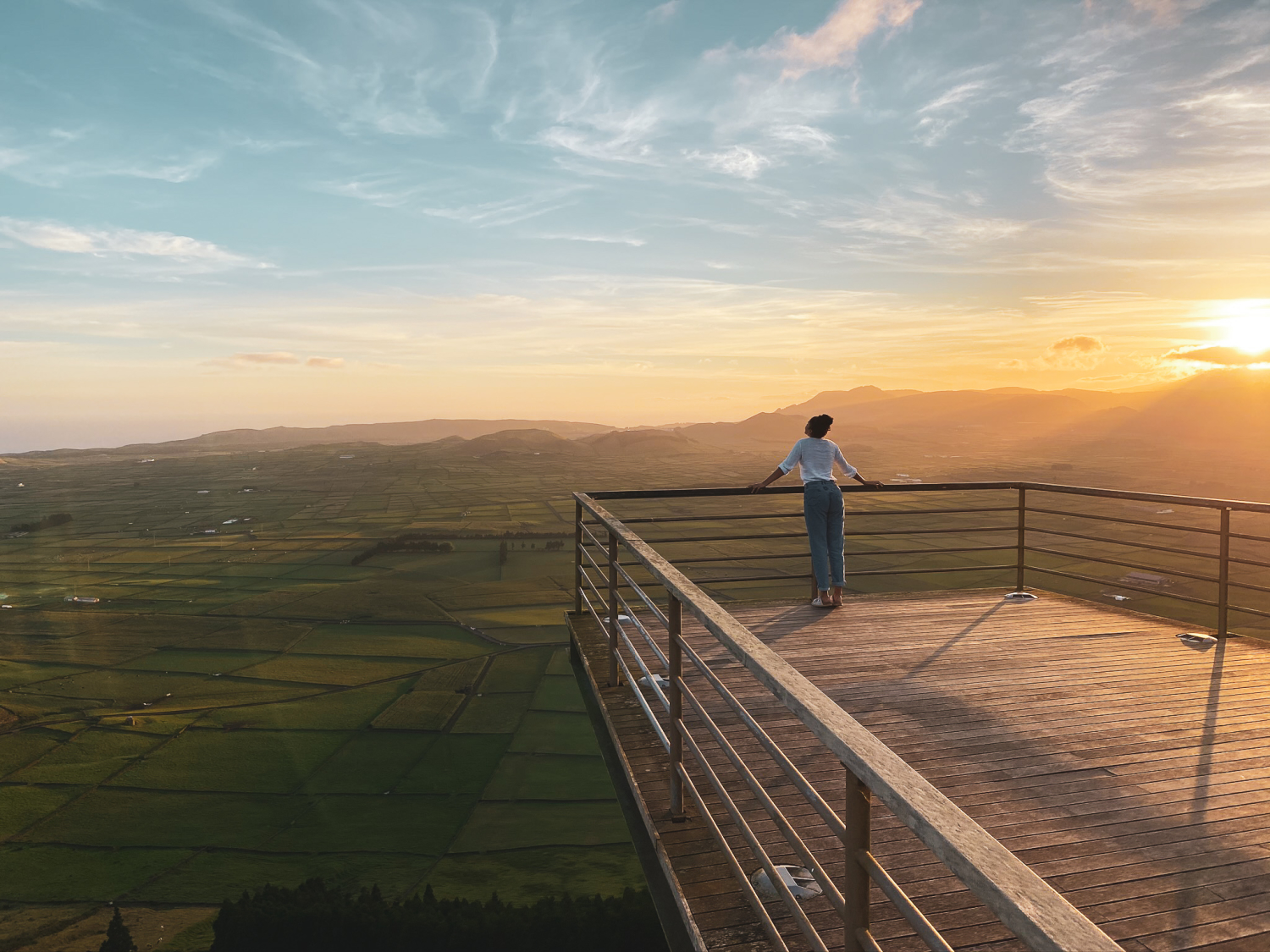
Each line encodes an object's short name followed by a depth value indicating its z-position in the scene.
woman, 5.82
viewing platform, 1.49
